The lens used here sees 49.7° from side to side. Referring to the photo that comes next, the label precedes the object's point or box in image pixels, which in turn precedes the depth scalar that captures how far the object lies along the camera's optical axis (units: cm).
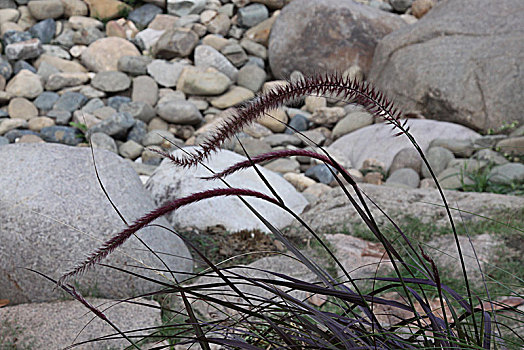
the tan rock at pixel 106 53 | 941
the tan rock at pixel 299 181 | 614
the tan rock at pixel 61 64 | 950
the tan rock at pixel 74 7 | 1051
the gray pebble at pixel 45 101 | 862
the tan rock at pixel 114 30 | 1028
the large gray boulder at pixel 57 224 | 265
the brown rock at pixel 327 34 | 902
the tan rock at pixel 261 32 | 1002
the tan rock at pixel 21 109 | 839
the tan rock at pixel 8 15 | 1025
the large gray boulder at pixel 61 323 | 217
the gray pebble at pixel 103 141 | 735
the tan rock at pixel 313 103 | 866
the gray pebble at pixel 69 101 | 846
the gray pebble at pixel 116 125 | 768
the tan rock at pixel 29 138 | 756
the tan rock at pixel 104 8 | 1066
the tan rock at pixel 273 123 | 802
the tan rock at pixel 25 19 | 1035
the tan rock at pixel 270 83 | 881
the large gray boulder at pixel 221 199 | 391
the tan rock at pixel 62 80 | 895
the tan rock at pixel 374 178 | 589
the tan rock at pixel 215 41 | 979
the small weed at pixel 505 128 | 616
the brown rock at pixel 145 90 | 870
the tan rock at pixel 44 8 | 1027
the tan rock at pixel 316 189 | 584
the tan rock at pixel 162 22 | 1045
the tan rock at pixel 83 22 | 1027
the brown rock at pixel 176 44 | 962
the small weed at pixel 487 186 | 481
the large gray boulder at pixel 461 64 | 679
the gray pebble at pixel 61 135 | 775
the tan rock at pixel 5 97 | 859
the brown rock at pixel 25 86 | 874
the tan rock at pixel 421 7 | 1010
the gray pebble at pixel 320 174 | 636
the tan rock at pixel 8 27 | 1003
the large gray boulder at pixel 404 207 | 348
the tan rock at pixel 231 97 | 873
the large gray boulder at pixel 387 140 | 651
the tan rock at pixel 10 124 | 792
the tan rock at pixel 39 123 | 811
